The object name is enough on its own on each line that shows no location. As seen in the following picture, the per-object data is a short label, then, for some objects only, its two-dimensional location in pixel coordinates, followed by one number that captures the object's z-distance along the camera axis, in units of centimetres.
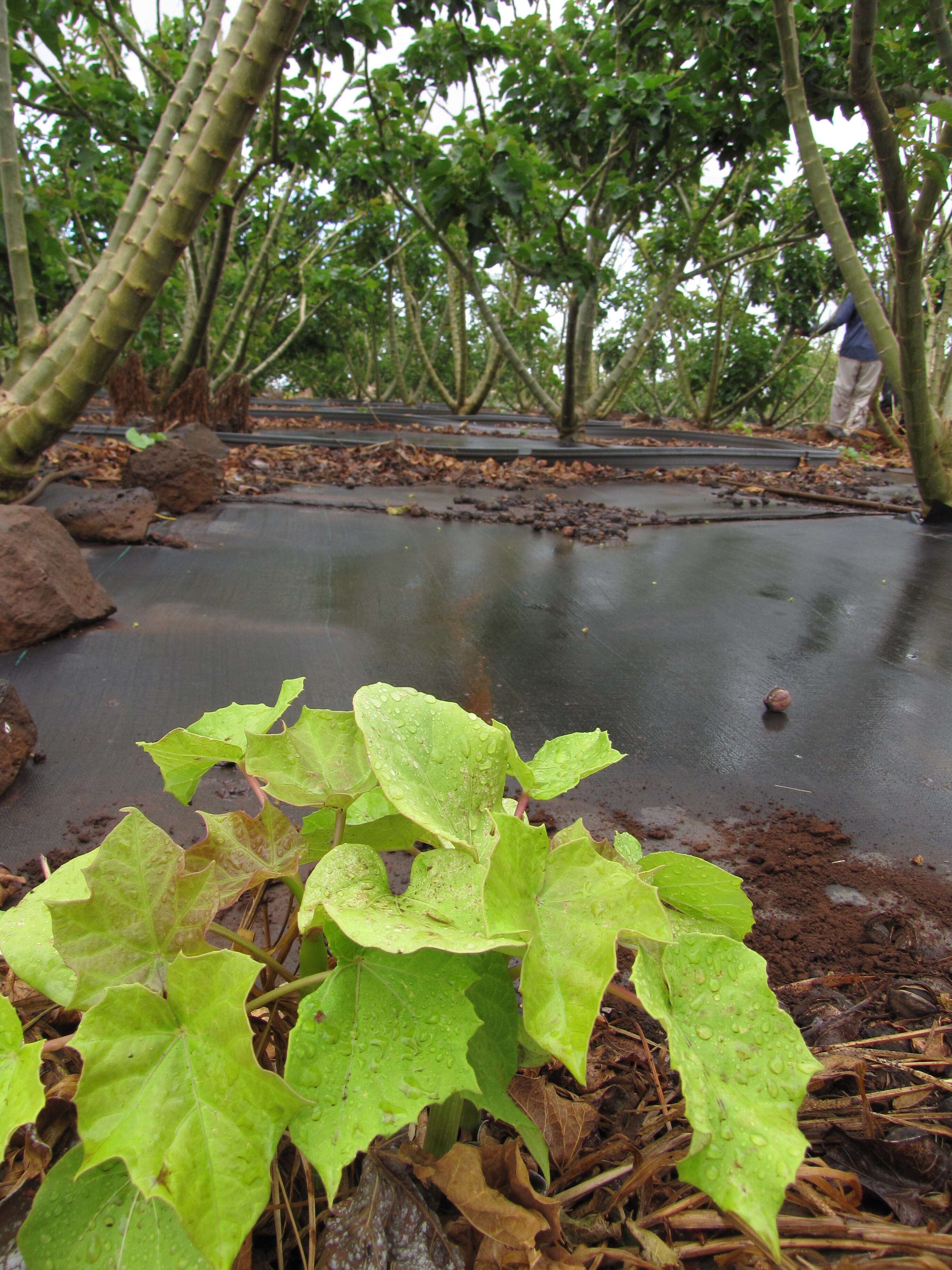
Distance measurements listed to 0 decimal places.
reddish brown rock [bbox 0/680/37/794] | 124
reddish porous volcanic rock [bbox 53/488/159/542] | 260
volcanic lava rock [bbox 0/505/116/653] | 173
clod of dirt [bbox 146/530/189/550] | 269
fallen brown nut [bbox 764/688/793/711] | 170
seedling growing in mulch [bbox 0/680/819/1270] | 44
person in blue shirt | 952
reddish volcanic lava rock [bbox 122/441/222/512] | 325
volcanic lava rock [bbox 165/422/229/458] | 373
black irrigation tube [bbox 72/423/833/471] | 586
